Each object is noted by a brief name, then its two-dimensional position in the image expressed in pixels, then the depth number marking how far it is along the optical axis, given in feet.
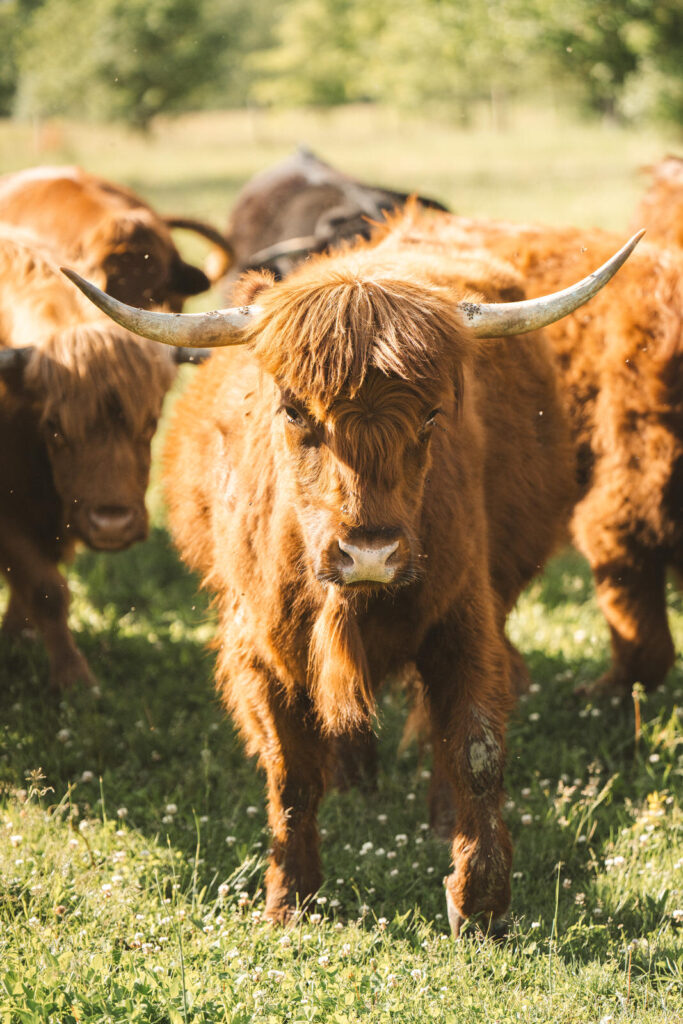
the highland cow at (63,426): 29.66
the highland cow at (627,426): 32.22
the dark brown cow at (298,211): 56.02
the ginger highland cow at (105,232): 43.01
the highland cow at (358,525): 19.02
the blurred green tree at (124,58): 161.99
